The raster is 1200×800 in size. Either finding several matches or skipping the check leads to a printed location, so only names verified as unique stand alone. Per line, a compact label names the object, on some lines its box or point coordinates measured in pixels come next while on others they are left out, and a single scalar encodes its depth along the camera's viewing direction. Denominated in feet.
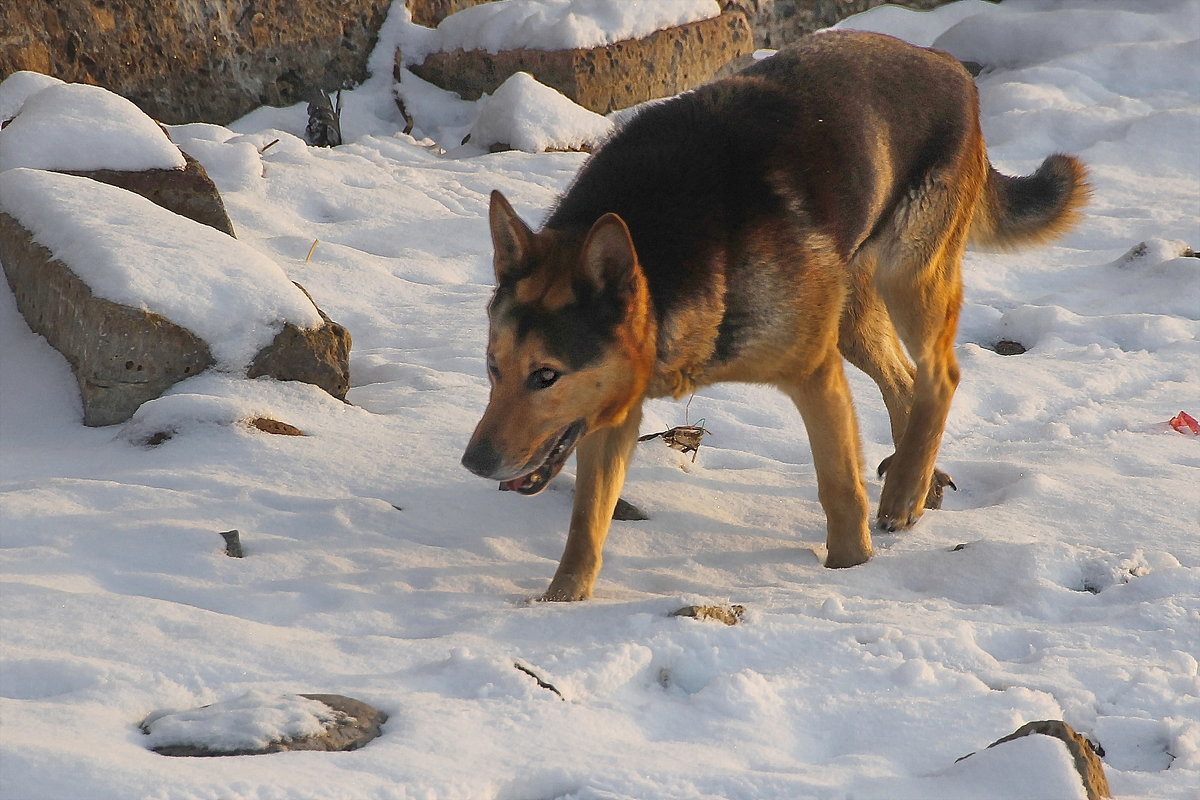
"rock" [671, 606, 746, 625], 21.76
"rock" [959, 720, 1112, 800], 16.39
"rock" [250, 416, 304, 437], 29.09
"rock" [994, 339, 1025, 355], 43.16
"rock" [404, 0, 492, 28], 66.03
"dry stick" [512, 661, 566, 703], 18.83
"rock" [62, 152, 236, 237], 37.86
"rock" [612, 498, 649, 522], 29.22
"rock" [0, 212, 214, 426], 29.60
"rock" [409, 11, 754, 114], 63.16
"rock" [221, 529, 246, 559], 23.85
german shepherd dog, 22.75
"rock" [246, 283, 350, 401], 31.19
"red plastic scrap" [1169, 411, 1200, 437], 34.99
